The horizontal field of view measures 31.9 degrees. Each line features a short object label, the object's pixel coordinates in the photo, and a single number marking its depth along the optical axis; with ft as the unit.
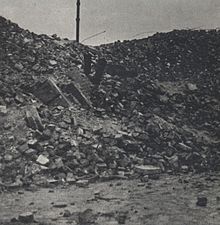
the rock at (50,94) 43.91
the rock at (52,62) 51.67
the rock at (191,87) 55.68
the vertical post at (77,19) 75.46
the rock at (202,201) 25.63
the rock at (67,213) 23.46
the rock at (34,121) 38.11
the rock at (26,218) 22.65
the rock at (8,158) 33.98
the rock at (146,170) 34.88
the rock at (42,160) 33.81
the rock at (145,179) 32.61
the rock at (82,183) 31.55
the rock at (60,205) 25.67
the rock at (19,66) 49.15
